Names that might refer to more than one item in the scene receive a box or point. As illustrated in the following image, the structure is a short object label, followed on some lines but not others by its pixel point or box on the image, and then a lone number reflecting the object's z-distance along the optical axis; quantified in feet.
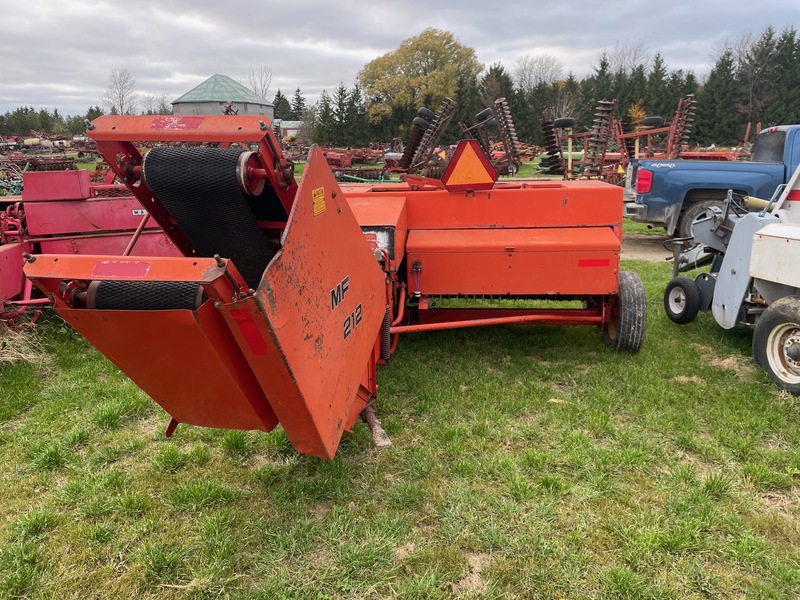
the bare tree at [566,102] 138.50
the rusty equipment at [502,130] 21.13
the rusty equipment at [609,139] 39.09
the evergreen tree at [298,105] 239.30
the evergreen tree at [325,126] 154.20
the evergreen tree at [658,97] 143.23
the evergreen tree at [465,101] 122.21
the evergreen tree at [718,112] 139.23
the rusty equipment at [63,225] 18.51
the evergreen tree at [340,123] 156.56
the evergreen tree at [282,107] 231.14
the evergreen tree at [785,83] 138.92
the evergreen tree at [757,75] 141.79
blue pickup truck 30.78
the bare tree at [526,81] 181.94
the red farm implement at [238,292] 6.76
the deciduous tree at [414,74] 157.07
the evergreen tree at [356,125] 156.35
